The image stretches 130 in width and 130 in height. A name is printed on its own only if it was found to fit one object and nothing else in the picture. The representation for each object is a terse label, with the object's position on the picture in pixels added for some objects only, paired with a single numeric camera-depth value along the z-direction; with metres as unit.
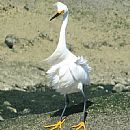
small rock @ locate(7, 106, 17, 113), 20.69
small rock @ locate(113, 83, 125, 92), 24.31
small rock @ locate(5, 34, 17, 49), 30.46
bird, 12.60
